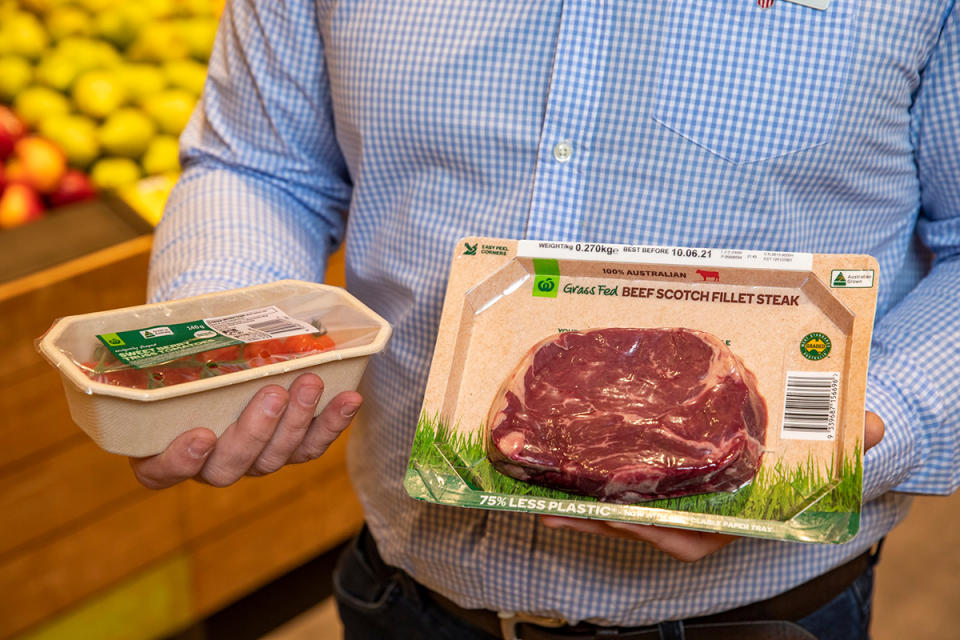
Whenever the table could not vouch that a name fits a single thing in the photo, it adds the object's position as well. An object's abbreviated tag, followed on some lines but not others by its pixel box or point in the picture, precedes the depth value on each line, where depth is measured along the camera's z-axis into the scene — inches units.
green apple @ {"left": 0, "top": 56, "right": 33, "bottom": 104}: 90.5
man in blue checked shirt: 40.2
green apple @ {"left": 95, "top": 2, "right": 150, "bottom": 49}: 96.4
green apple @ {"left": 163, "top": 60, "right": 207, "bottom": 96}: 96.6
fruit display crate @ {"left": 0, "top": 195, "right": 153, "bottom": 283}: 74.8
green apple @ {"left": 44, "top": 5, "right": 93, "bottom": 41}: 95.0
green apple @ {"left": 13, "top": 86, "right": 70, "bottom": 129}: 90.0
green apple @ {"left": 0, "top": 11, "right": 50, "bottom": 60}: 92.2
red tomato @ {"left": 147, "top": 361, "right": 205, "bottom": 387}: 35.1
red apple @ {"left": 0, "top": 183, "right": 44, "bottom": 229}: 80.7
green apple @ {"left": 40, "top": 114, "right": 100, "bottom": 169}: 88.2
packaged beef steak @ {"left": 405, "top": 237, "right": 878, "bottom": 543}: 34.4
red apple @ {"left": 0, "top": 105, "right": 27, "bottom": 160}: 86.5
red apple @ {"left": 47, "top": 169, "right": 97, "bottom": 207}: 86.1
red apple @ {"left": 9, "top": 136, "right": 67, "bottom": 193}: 84.0
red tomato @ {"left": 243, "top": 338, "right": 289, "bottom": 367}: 37.6
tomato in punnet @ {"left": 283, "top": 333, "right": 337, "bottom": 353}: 38.2
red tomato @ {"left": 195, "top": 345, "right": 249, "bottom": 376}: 36.4
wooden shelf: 75.4
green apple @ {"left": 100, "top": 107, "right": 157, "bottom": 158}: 89.9
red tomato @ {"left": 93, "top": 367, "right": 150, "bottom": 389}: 34.8
